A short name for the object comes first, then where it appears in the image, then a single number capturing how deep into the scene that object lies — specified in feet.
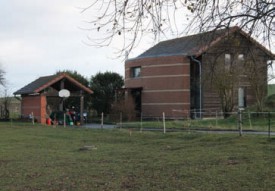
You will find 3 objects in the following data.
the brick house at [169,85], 174.09
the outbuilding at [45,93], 158.92
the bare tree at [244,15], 26.81
